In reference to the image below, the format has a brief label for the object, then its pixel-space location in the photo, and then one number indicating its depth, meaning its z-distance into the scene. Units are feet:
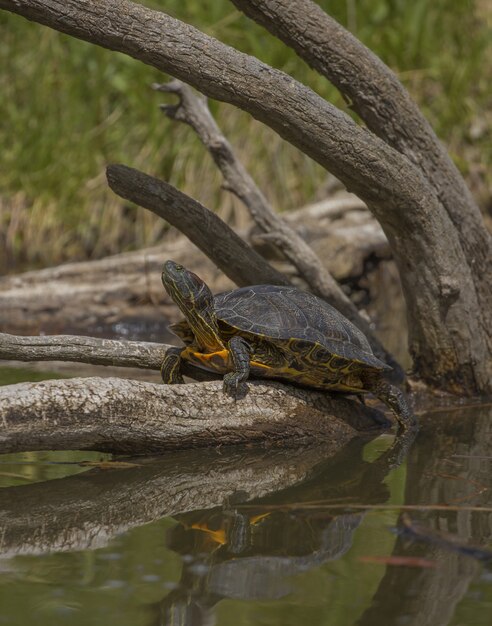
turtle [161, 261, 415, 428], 25.58
